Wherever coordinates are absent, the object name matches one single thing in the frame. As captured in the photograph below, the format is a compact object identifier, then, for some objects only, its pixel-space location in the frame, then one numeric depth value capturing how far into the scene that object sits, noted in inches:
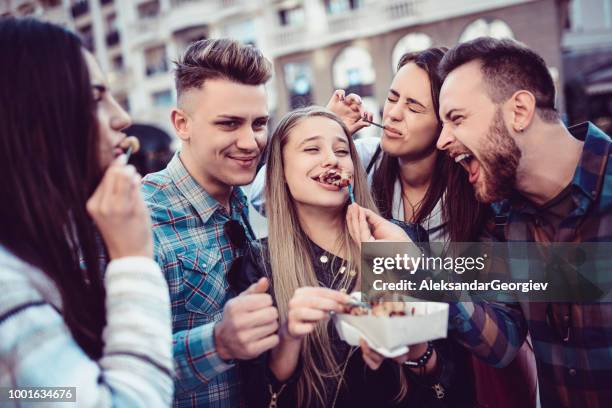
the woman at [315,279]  51.8
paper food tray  39.4
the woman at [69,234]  34.2
